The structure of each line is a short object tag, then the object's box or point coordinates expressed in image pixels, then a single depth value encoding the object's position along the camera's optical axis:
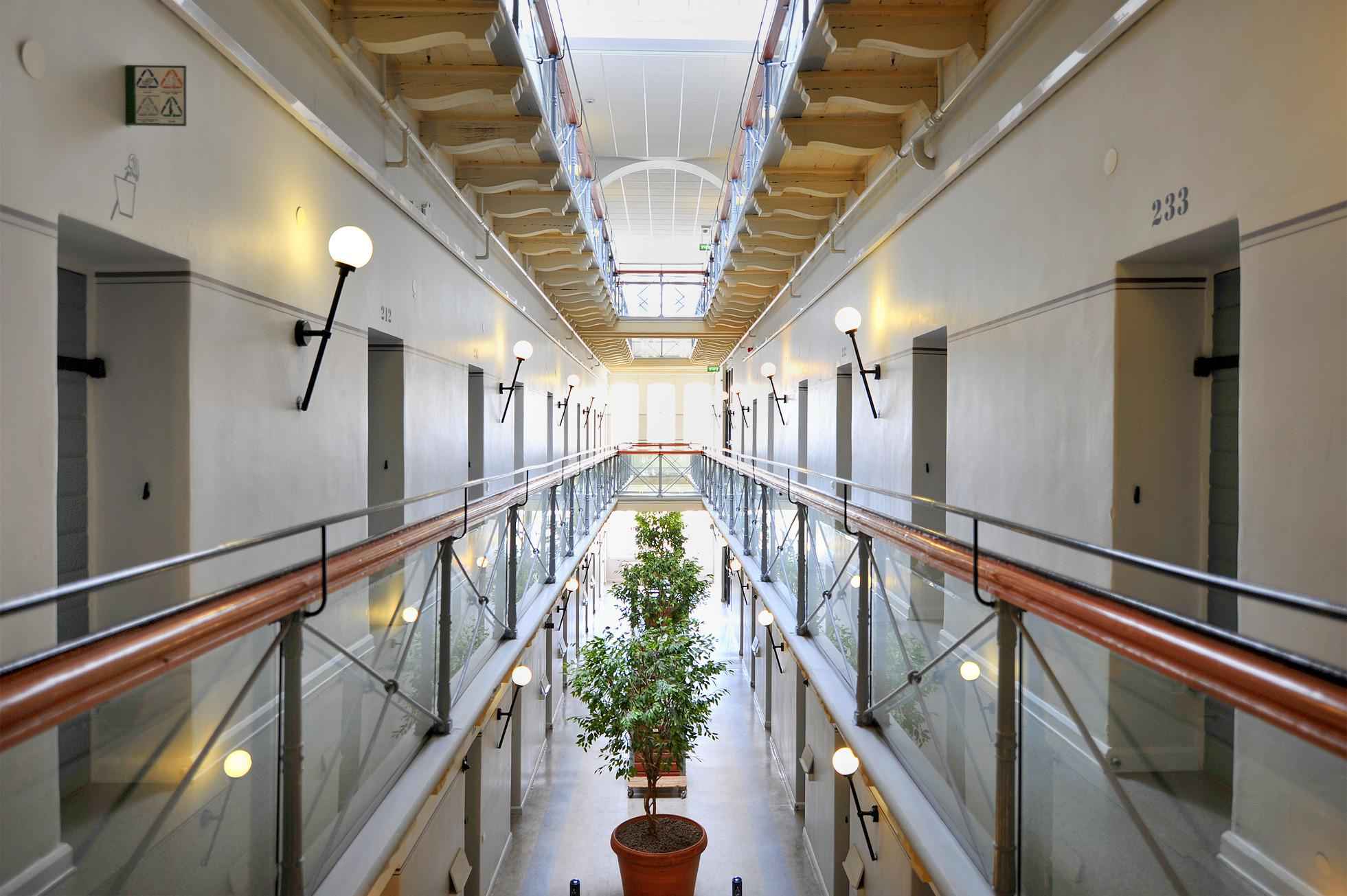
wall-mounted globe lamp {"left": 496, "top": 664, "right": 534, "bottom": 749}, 4.92
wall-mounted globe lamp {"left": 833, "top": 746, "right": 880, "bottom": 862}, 3.20
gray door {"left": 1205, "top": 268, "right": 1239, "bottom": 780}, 2.84
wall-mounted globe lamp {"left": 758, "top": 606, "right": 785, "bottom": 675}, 6.29
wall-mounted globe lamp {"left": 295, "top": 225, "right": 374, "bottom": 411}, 3.46
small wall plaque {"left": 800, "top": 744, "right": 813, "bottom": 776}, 5.73
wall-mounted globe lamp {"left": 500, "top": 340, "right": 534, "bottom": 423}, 8.18
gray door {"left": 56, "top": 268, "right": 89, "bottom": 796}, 2.70
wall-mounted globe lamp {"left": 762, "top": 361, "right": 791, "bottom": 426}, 10.39
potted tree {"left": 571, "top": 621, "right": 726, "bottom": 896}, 5.11
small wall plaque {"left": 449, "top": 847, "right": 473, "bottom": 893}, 4.04
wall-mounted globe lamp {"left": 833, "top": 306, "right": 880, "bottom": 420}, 6.01
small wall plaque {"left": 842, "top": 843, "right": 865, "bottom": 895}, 4.05
